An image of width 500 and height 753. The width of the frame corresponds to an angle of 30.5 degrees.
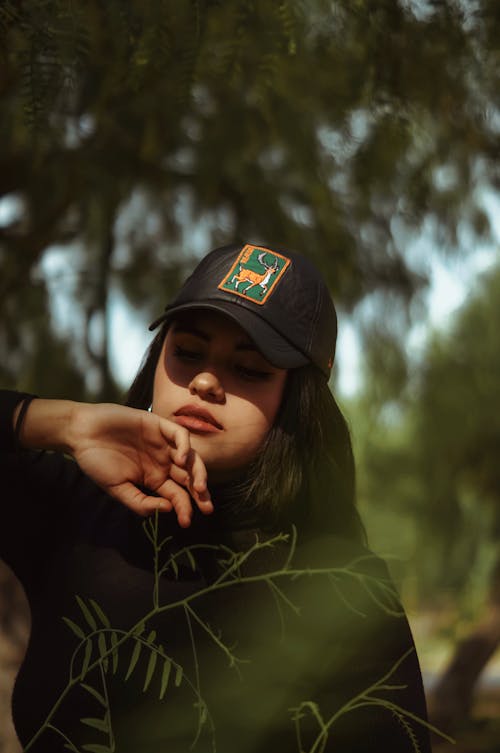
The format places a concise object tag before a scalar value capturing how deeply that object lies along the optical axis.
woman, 1.37
